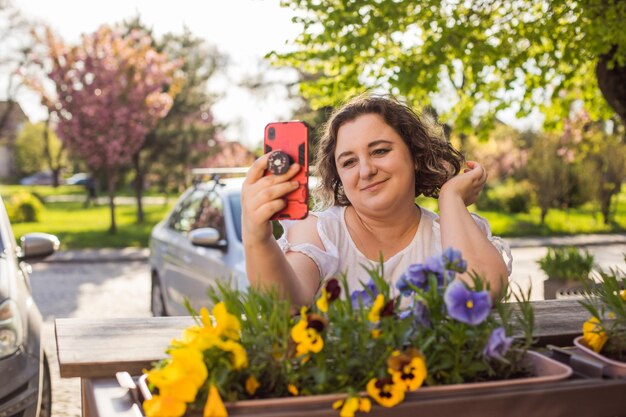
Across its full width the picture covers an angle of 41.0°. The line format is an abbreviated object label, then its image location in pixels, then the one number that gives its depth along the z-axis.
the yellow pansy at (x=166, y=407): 1.41
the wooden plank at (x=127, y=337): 1.86
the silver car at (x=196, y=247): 6.13
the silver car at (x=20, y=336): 3.97
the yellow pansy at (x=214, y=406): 1.39
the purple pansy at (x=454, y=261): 1.67
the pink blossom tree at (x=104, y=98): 21.48
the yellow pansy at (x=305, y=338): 1.48
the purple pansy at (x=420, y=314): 1.60
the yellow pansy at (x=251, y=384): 1.50
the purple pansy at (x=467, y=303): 1.54
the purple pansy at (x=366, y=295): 1.65
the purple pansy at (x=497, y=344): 1.55
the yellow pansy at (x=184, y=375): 1.40
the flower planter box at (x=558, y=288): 8.15
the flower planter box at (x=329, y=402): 1.45
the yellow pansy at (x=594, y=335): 1.87
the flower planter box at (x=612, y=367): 1.74
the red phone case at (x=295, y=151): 1.96
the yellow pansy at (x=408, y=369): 1.49
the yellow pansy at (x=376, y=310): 1.54
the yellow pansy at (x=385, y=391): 1.48
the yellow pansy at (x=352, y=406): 1.44
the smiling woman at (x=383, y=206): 2.56
